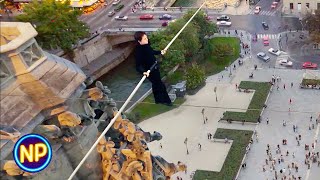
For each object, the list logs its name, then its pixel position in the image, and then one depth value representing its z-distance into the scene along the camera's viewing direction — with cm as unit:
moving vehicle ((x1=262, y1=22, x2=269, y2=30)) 9950
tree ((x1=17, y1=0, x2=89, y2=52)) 9075
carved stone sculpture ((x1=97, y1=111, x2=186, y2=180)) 2145
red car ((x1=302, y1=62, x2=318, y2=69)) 8544
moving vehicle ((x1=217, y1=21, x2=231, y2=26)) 10219
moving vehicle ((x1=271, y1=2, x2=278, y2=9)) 10738
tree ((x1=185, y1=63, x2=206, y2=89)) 8269
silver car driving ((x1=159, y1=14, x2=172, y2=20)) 10591
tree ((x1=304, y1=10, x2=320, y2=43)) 8946
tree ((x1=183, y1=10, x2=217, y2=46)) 9375
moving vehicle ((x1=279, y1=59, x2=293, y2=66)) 8721
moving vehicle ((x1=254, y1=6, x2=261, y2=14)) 10533
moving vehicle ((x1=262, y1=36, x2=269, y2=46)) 9450
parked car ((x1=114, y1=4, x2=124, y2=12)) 11215
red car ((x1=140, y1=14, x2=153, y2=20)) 10719
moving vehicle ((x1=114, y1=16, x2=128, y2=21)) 10775
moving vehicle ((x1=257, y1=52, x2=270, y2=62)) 8956
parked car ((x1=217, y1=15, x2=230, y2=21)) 10338
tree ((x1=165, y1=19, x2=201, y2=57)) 8969
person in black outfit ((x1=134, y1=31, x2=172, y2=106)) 2221
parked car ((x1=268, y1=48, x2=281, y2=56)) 9081
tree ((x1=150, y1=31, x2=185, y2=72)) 8632
